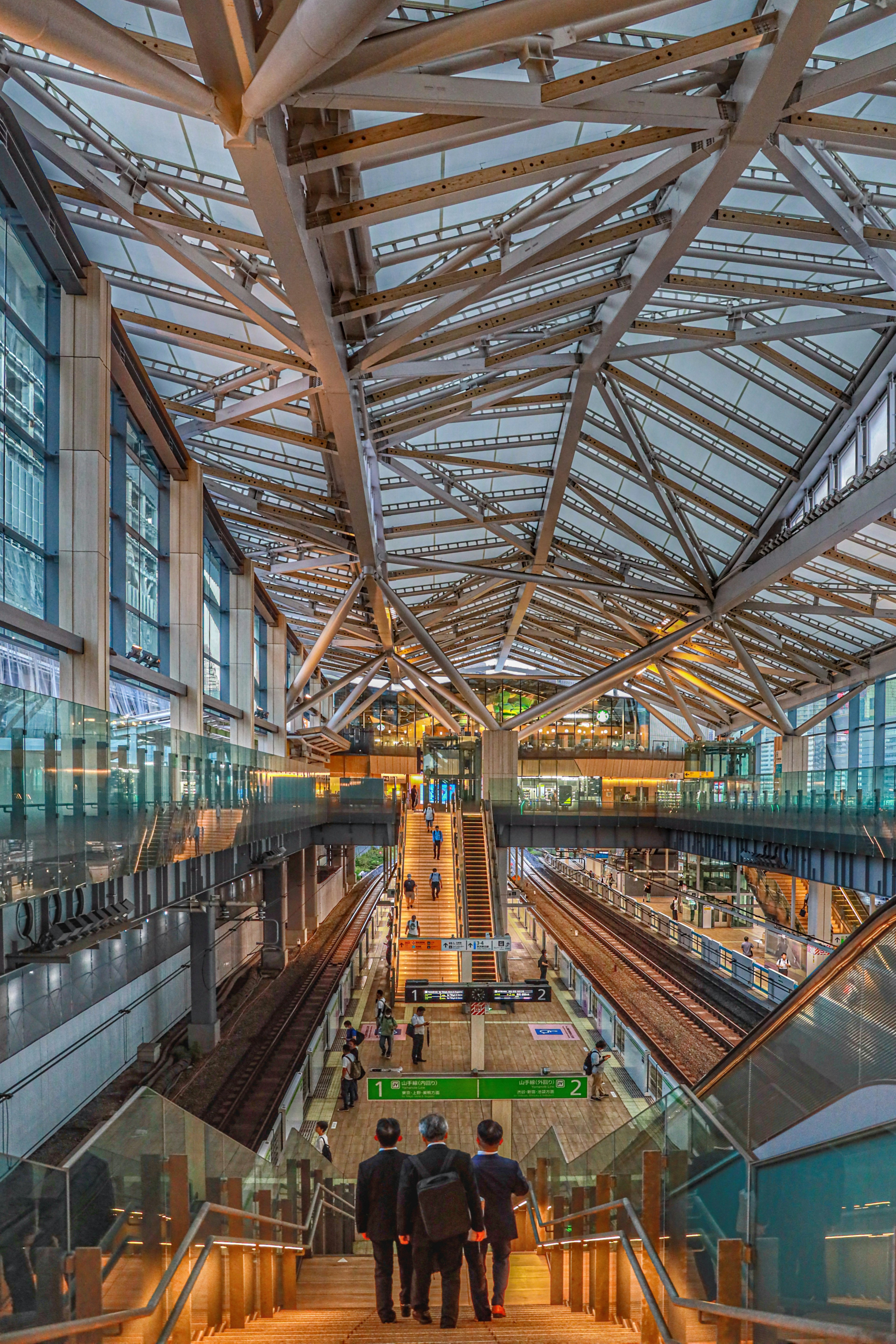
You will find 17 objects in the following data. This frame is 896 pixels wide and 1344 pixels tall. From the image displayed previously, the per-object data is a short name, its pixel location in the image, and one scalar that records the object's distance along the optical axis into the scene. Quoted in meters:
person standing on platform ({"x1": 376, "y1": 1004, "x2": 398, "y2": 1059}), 21.06
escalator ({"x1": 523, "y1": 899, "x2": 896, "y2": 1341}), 3.23
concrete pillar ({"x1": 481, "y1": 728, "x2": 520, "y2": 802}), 49.34
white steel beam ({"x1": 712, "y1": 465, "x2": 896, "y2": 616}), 20.02
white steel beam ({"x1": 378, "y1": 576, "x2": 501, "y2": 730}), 30.94
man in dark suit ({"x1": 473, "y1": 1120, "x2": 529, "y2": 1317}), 5.93
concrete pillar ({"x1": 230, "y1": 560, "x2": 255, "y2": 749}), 30.27
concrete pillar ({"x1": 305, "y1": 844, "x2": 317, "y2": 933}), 39.03
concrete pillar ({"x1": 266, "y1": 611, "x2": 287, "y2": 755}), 38.94
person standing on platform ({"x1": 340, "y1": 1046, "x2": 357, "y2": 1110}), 18.86
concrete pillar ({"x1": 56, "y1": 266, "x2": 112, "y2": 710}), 14.35
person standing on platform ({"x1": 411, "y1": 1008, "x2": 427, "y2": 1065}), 20.81
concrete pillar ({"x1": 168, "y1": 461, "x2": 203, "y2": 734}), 21.92
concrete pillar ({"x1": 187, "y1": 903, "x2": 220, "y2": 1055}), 21.81
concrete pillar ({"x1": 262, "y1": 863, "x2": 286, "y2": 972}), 30.30
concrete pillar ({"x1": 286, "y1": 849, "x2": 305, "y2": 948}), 35.56
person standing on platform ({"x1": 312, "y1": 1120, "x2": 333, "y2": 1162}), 15.64
